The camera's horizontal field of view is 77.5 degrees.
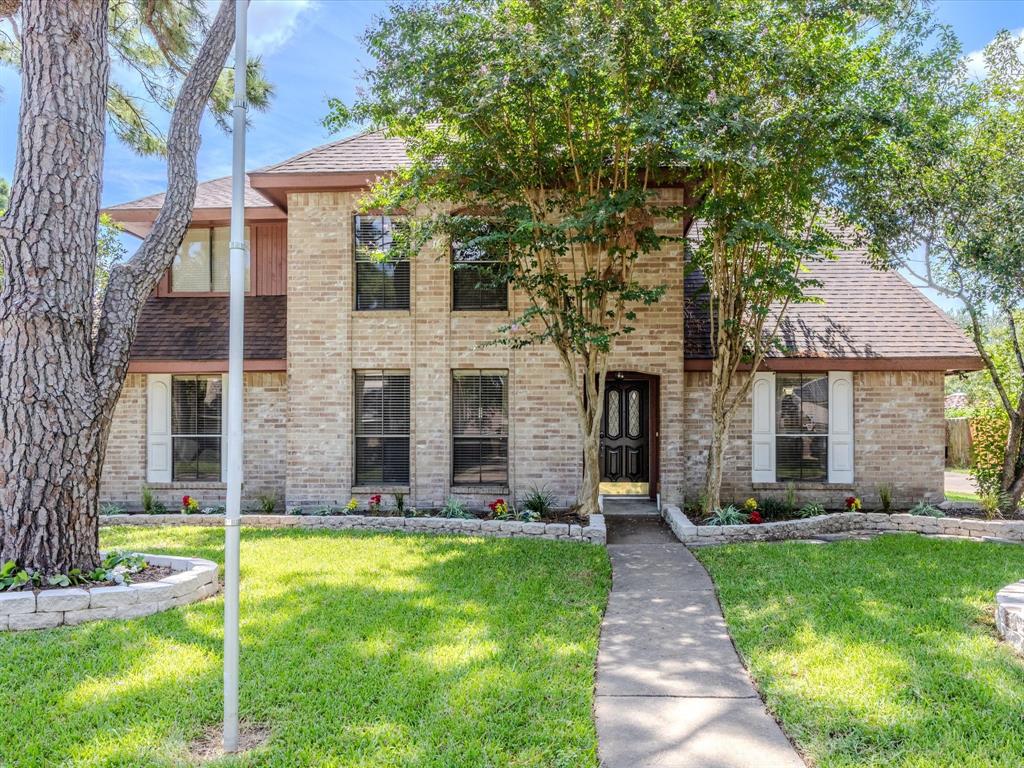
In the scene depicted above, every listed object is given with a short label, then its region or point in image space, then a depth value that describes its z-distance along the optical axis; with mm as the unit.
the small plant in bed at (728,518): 8812
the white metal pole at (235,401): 3137
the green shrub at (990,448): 9934
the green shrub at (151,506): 10258
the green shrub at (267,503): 10172
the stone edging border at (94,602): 5004
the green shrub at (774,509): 9760
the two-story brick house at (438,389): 10109
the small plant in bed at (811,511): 9664
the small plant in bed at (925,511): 9406
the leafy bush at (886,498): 10219
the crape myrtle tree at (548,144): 7246
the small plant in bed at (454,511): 9367
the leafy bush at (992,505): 9156
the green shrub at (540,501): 9388
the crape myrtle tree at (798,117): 7379
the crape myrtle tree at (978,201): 8234
